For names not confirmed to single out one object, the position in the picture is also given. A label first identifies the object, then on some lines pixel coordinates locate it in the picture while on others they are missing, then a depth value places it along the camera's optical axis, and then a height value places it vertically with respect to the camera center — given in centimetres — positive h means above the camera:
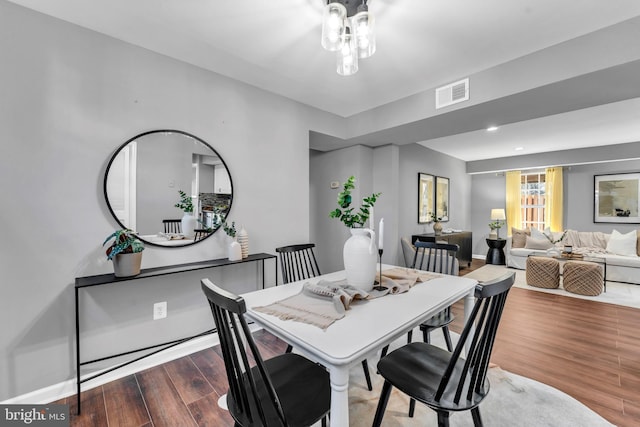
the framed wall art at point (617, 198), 530 +33
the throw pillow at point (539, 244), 535 -59
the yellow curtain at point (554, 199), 600 +34
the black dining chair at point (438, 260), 231 -41
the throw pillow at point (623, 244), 469 -52
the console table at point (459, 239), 475 -49
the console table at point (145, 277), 171 -46
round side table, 593 -82
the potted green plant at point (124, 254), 182 -29
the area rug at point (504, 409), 157 -121
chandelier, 147 +104
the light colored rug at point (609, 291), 365 -115
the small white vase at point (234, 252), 242 -36
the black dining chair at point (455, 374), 104 -74
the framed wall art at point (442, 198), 577 +33
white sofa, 444 -70
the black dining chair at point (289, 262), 216 -42
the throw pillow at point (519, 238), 572 -51
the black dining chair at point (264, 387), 91 -75
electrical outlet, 221 -81
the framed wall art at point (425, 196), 521 +33
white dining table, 92 -48
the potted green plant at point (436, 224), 519 -21
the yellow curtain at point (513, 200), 656 +34
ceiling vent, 256 +117
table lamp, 624 -3
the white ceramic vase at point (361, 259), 153 -26
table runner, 122 -46
